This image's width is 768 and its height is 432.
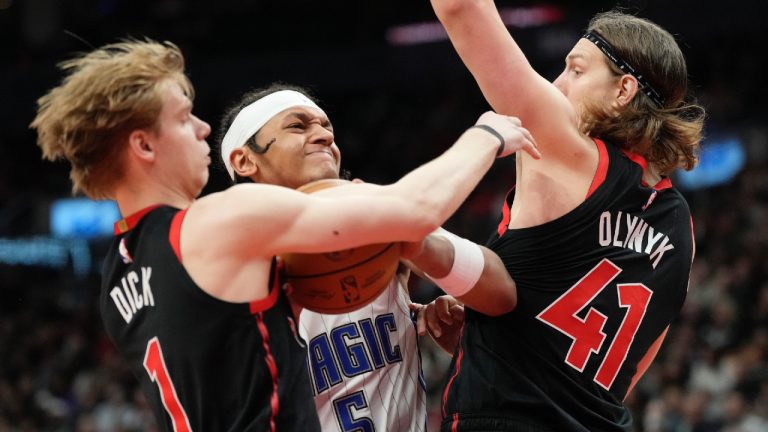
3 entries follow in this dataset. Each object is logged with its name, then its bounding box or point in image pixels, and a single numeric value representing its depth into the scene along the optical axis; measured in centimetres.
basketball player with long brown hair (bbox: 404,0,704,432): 761
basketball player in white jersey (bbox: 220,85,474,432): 852
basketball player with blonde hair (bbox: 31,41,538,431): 638
